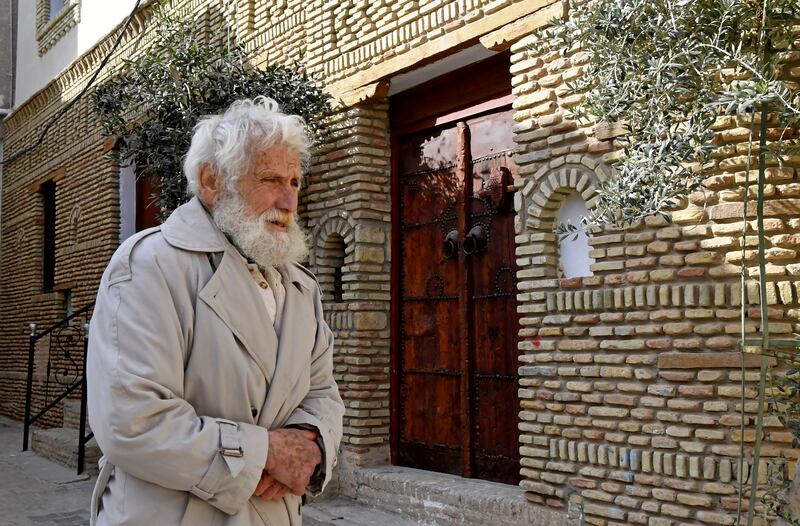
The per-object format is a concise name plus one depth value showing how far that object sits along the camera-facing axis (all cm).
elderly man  178
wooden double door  561
